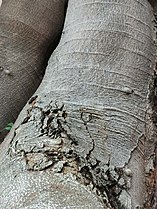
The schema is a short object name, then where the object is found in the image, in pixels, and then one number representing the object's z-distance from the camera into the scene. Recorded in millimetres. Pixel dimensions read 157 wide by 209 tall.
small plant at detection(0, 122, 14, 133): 1930
